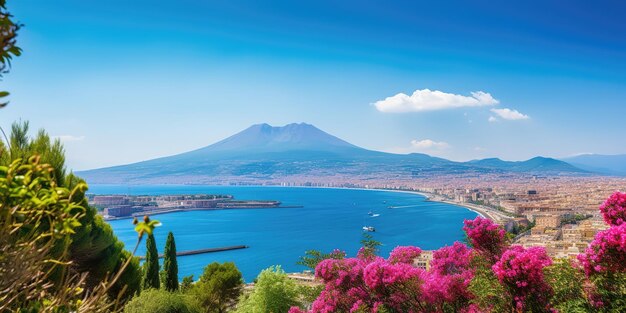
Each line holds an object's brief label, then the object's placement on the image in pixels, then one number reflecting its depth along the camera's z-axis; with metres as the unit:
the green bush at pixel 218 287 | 10.21
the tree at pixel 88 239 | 5.25
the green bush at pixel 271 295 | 8.06
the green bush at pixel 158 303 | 6.48
